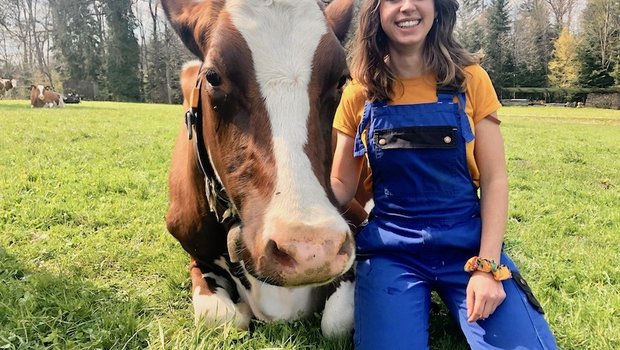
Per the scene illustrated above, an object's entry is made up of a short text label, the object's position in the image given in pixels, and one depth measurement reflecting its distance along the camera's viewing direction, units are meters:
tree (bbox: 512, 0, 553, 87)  50.28
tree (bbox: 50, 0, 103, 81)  46.69
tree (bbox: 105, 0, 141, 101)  44.72
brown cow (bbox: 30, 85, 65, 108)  24.19
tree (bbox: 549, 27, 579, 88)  46.50
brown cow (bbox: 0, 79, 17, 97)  28.94
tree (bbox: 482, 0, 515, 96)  49.31
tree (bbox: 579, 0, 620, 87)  45.44
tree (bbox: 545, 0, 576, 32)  54.78
